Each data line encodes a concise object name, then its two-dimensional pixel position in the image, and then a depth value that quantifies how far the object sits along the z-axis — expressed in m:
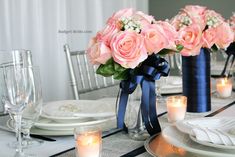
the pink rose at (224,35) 1.55
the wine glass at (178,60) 3.08
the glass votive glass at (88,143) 1.10
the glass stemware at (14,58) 1.25
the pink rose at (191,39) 1.46
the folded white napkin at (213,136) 1.09
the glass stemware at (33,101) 1.19
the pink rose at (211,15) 1.56
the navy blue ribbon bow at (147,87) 1.27
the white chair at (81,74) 2.18
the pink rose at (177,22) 1.53
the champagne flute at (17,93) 1.17
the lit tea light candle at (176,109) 1.44
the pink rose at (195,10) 1.55
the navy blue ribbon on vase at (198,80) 1.59
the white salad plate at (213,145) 1.07
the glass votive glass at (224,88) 1.81
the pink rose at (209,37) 1.52
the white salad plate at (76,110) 1.39
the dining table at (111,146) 1.16
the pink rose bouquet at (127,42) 1.19
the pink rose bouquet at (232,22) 1.97
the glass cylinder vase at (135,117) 1.31
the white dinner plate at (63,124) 1.32
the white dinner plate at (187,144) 1.07
